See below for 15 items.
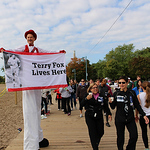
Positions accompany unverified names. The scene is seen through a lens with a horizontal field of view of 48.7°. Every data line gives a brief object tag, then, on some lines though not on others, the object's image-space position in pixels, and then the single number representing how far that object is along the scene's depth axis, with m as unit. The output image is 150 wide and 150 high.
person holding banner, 3.37
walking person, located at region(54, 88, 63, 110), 10.54
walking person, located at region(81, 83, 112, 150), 3.96
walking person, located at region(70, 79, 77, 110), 11.28
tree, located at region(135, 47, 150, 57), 55.84
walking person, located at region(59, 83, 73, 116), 9.30
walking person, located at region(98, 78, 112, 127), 7.53
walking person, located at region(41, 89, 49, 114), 9.00
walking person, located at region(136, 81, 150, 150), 4.09
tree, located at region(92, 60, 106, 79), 62.77
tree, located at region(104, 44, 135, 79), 51.41
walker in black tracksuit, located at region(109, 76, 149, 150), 3.48
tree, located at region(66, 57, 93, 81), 49.66
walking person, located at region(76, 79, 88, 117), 8.64
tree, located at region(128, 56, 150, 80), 39.05
